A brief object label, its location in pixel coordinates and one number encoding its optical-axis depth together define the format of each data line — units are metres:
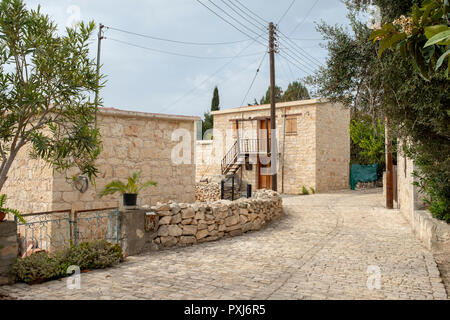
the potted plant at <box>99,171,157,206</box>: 6.44
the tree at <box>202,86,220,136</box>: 36.50
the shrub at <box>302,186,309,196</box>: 17.95
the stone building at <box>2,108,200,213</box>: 8.69
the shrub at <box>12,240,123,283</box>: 4.77
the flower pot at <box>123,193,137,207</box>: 6.51
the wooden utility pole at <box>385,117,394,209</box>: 11.34
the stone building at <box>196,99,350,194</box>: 18.11
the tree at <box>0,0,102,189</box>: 4.12
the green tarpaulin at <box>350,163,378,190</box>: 19.73
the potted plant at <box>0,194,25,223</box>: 4.68
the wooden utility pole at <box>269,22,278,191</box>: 14.95
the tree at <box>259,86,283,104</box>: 36.06
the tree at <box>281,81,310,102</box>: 34.06
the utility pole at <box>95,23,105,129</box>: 17.70
